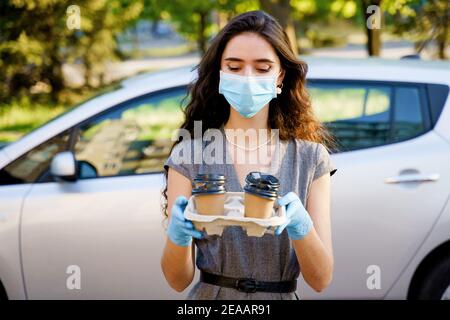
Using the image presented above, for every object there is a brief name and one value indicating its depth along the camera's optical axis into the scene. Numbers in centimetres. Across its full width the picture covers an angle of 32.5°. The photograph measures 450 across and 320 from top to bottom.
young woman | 220
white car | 397
